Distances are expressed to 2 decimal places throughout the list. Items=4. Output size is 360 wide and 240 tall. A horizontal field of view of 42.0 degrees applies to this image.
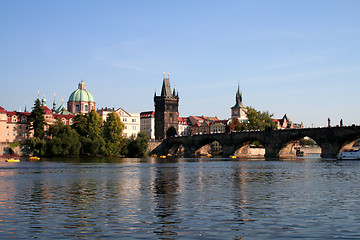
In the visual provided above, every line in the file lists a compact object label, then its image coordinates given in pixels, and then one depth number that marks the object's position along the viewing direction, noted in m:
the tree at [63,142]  112.69
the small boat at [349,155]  95.62
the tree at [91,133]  120.81
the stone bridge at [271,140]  103.27
